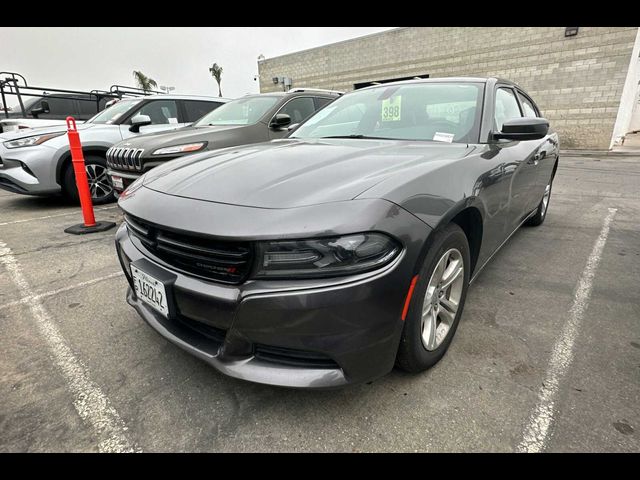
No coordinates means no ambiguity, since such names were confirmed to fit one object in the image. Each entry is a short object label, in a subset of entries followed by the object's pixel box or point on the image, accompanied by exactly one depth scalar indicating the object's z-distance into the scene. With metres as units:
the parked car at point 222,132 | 4.15
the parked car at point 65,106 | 9.20
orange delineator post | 4.04
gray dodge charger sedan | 1.30
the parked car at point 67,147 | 4.96
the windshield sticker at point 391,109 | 2.58
